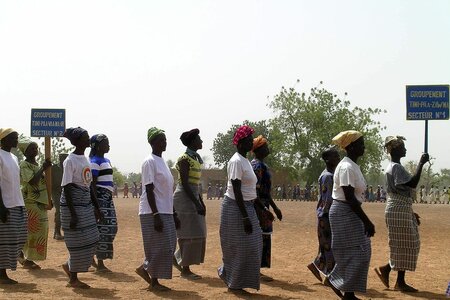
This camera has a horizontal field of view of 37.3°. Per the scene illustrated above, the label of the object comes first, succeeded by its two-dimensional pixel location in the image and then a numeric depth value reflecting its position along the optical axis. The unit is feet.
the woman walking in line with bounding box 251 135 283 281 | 28.66
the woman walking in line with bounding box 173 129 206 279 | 29.96
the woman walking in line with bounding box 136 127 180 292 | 26.15
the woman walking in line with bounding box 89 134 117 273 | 31.86
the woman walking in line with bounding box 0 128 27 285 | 27.78
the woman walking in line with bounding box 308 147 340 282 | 27.53
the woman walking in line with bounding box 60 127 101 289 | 26.76
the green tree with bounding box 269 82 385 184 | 197.06
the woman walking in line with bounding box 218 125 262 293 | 25.13
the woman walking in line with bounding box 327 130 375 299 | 22.72
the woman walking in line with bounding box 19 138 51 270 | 32.73
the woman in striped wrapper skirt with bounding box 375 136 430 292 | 27.30
